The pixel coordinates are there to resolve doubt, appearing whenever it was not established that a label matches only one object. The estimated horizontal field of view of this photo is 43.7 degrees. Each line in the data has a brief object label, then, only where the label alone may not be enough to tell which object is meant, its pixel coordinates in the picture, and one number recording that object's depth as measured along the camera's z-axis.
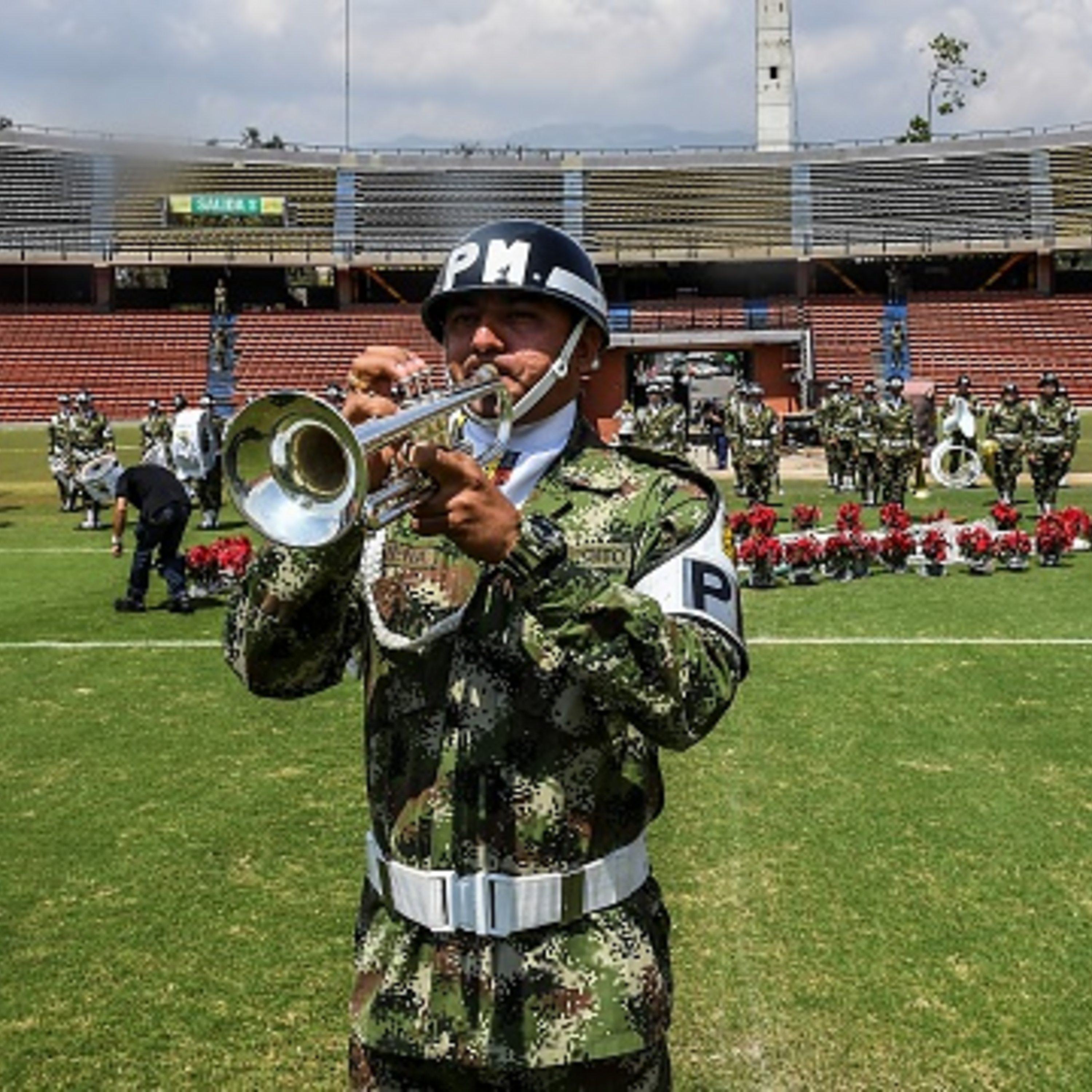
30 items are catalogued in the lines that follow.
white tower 61.00
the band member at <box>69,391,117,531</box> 20.70
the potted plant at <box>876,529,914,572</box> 13.71
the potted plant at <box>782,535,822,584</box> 13.24
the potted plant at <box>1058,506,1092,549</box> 14.20
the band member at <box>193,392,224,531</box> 18.52
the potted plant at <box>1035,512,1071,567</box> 13.91
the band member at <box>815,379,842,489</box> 22.50
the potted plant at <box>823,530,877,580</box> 13.50
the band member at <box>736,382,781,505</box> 19.89
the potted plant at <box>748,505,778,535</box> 13.86
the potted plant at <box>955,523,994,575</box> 13.65
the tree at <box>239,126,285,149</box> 86.12
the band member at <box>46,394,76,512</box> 20.77
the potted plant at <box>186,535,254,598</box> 12.39
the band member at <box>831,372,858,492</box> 21.56
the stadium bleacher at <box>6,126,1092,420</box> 49.28
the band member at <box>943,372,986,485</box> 21.98
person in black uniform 12.01
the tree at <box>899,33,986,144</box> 71.50
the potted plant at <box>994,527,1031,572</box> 13.67
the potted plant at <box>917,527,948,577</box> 13.55
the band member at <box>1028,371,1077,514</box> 18.23
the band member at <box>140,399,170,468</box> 21.09
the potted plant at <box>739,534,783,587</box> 13.00
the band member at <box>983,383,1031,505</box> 18.92
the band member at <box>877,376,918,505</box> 19.45
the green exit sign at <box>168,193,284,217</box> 53.66
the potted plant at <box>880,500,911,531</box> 14.18
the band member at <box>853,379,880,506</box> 20.12
